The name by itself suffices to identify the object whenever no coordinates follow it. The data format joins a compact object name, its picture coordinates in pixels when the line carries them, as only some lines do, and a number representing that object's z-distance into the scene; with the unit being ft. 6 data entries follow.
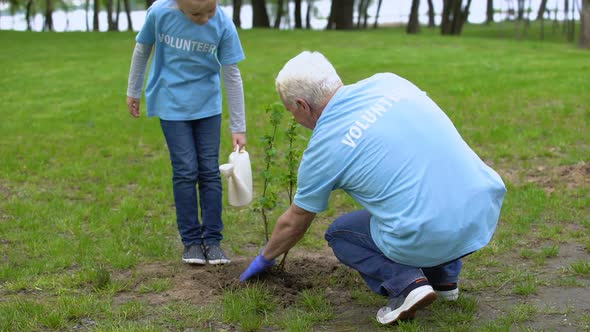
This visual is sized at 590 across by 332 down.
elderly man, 10.95
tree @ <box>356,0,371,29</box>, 135.64
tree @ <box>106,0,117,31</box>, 133.51
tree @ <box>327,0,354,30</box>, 103.24
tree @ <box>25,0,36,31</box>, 159.01
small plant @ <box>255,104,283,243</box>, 14.52
